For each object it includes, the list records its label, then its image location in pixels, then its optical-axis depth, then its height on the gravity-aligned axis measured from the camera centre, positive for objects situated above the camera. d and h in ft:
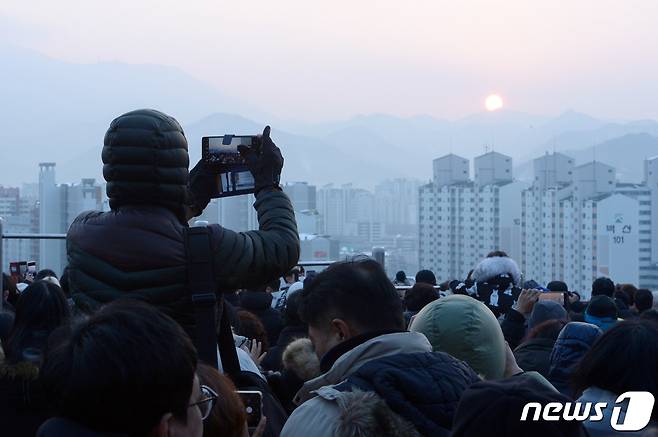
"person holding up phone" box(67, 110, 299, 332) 9.11 -0.18
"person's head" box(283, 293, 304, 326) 16.83 -1.66
